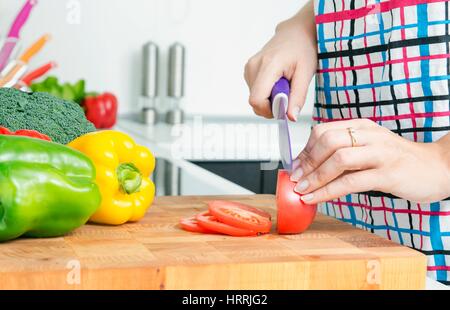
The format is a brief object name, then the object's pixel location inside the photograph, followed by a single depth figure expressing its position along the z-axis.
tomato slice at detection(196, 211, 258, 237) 1.06
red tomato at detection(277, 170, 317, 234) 1.07
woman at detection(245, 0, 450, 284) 1.05
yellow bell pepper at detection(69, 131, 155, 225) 1.13
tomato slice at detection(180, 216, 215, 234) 1.08
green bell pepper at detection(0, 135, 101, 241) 0.97
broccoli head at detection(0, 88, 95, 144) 1.21
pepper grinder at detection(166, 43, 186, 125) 3.15
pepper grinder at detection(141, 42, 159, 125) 3.15
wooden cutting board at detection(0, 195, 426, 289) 0.86
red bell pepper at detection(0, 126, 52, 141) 1.09
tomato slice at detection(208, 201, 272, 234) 1.07
